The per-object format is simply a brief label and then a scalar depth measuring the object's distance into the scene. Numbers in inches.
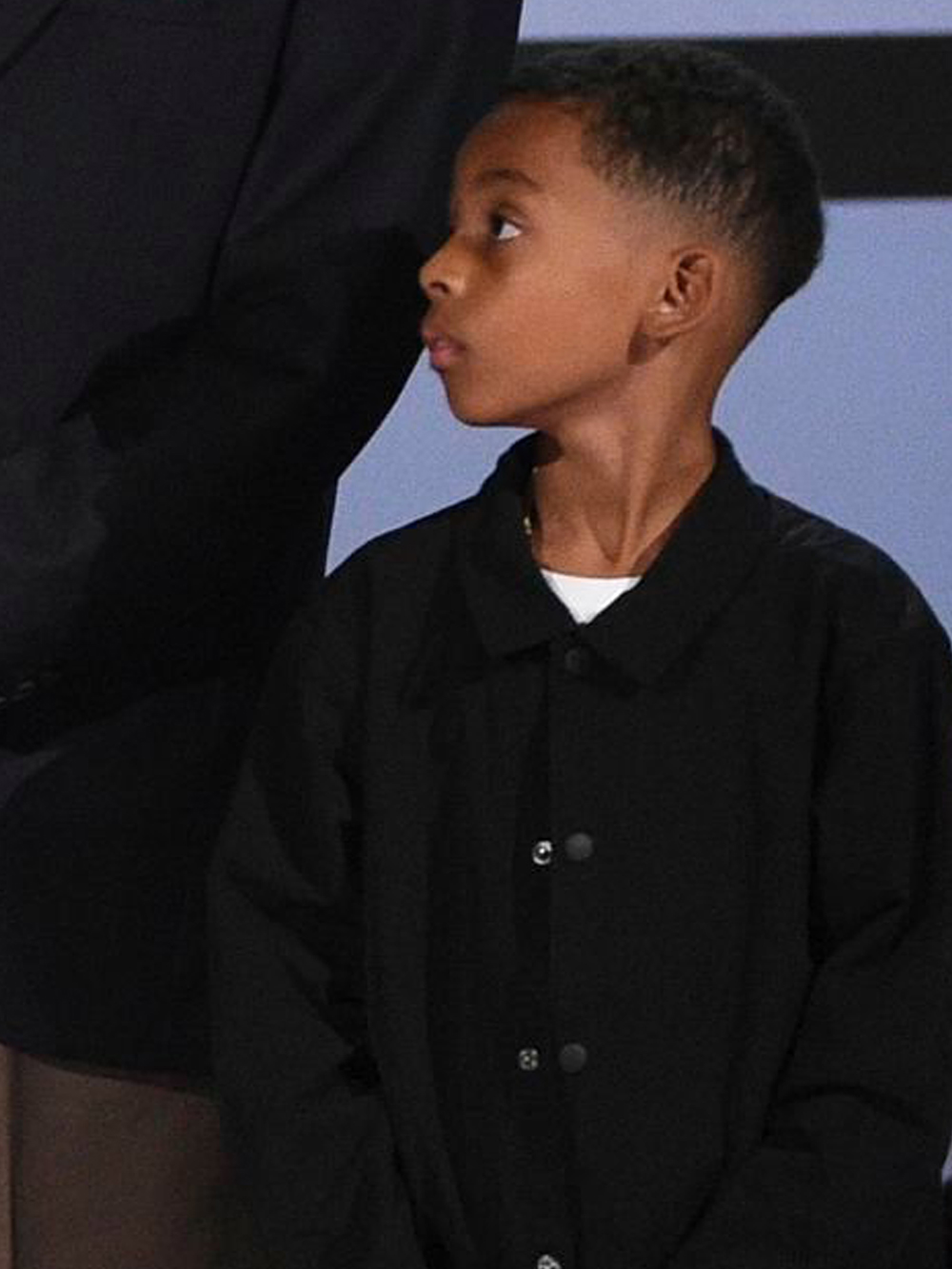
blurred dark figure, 280.7
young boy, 275.6
